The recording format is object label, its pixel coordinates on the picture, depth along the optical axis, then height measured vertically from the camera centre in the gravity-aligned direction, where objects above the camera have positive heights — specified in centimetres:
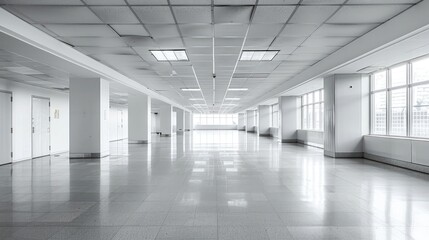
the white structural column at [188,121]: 4513 -33
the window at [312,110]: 1658 +55
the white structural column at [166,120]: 2888 -9
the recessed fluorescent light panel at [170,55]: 870 +217
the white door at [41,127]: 1288 -37
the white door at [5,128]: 1068 -34
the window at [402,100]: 847 +65
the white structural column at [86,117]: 1141 +10
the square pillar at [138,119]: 1909 +1
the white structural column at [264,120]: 2914 -12
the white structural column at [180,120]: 3875 -13
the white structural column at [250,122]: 4225 -48
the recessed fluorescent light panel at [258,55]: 881 +220
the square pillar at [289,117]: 1942 +13
